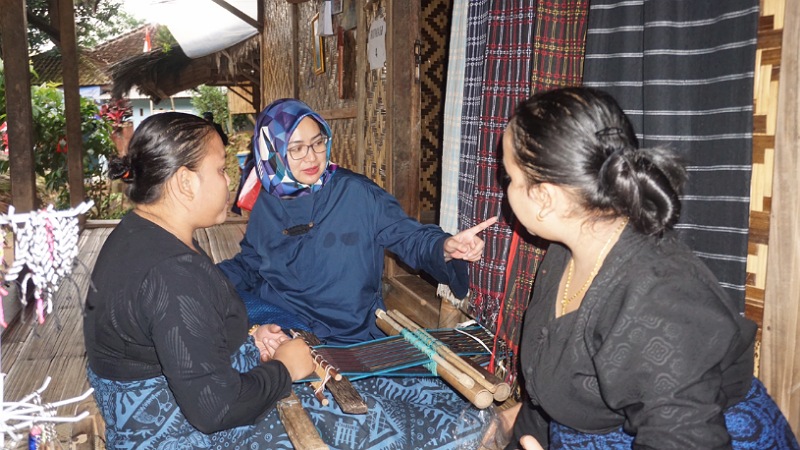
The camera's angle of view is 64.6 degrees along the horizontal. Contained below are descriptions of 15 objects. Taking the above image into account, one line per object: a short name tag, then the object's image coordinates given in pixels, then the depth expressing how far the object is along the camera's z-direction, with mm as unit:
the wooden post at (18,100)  6238
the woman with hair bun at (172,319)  1448
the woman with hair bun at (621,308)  1159
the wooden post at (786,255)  1699
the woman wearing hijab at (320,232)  2564
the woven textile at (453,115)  3084
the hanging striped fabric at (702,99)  1720
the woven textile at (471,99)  2865
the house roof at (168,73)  11281
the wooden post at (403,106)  4121
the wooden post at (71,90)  7883
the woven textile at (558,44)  2258
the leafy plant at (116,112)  9508
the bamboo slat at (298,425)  1514
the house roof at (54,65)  14695
